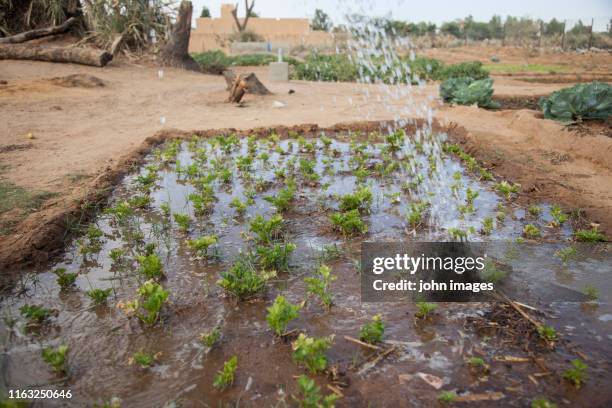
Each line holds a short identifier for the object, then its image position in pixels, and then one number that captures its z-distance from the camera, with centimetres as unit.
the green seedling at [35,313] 281
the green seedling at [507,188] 510
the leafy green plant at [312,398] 207
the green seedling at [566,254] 366
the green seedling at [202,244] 362
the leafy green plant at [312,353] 234
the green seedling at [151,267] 327
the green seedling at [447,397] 218
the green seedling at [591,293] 312
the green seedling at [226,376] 230
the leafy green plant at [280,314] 261
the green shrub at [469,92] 1081
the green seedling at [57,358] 235
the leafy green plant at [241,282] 309
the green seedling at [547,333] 262
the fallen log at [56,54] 1537
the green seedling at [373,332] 260
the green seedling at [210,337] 261
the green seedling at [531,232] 405
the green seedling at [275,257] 350
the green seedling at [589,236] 395
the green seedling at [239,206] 467
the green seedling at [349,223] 406
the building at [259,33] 3130
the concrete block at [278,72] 1717
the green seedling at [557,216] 423
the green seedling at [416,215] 428
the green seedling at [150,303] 282
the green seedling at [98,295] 304
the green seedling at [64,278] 328
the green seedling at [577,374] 229
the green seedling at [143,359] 244
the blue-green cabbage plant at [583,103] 784
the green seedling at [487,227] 413
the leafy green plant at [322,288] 298
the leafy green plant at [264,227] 391
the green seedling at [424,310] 288
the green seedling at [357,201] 459
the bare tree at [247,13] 3522
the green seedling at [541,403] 205
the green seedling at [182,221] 420
